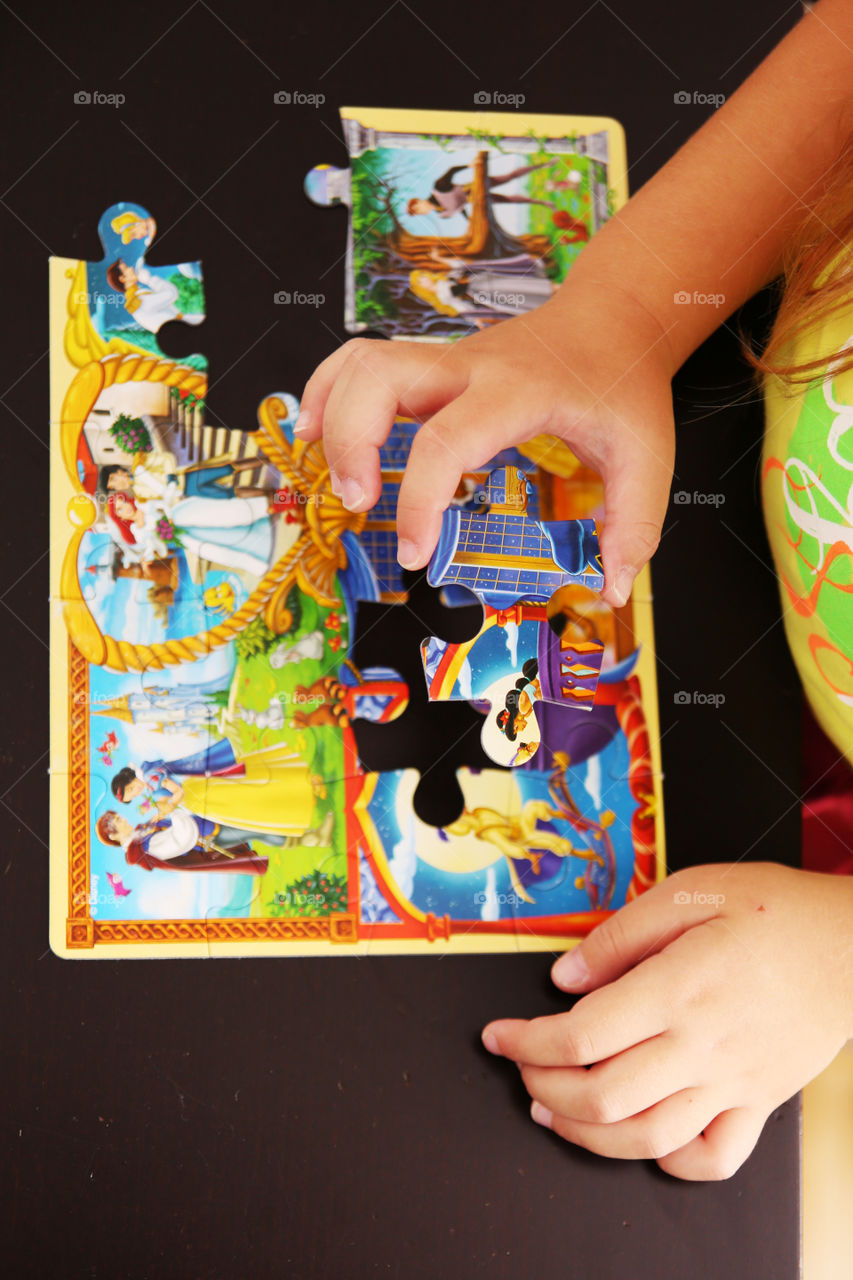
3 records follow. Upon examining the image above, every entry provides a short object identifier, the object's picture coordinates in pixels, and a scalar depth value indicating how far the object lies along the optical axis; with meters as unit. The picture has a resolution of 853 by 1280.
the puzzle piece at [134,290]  0.54
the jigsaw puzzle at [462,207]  0.55
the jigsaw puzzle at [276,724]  0.53
